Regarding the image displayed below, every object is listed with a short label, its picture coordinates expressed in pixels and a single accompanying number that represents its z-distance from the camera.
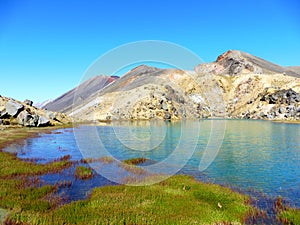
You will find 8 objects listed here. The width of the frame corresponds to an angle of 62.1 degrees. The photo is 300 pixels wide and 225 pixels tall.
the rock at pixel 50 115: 110.09
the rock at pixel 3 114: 81.19
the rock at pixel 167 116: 155.57
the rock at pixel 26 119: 86.13
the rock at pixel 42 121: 93.03
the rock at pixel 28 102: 109.89
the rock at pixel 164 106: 159.09
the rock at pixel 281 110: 153.24
